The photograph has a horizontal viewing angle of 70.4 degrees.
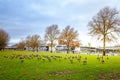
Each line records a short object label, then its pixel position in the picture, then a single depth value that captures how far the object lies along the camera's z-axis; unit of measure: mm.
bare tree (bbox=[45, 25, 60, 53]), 48997
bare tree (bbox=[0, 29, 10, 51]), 41083
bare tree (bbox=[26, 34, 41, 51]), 62839
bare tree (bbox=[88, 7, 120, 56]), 29197
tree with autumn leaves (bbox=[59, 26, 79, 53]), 45440
